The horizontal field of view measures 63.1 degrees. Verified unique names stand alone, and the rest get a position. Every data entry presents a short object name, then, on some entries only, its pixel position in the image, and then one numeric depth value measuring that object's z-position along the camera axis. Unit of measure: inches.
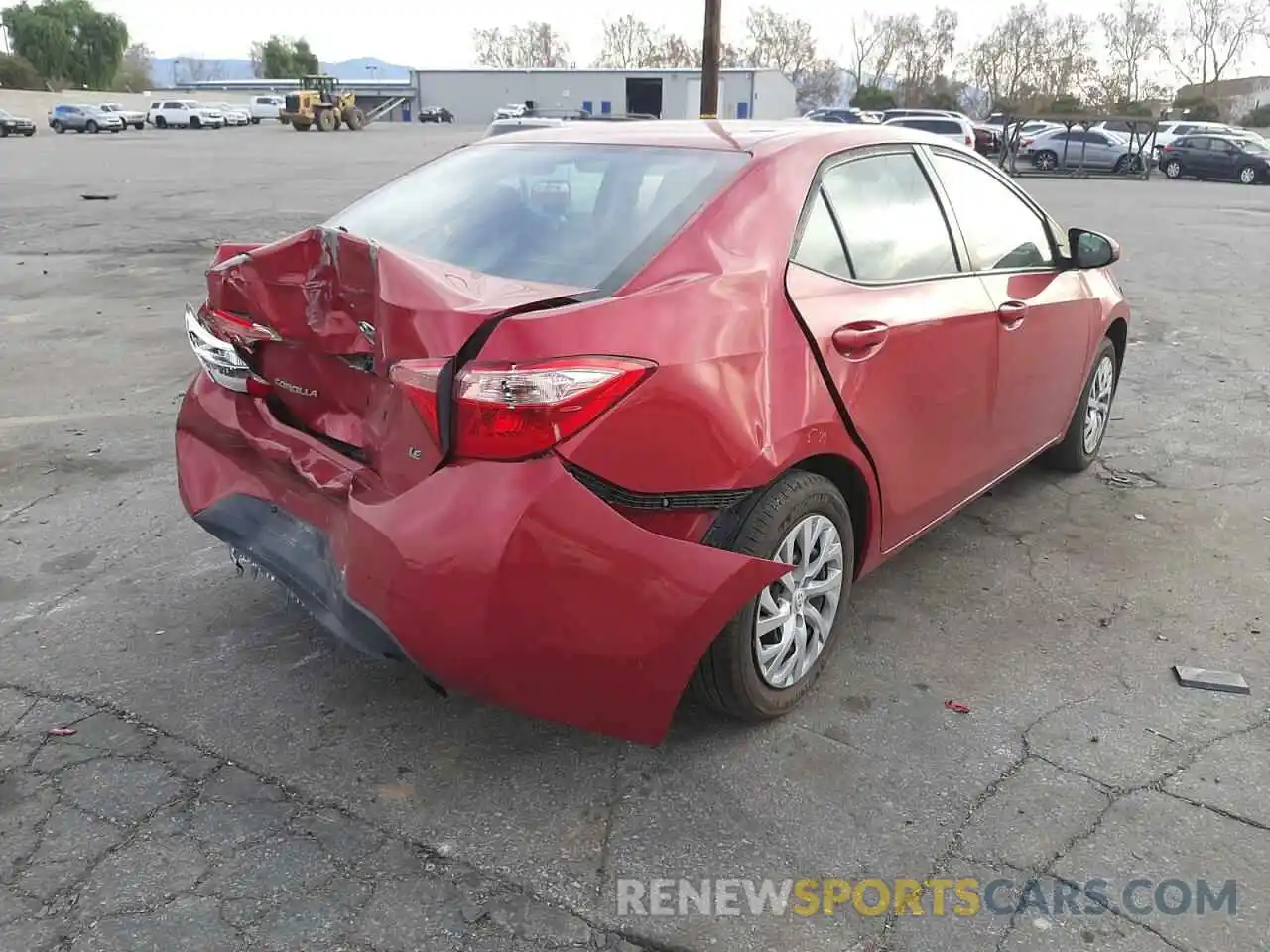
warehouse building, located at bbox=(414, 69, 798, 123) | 2869.1
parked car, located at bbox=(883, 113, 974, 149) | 1157.1
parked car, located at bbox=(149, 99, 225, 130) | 2468.0
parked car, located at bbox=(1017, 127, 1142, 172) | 1291.8
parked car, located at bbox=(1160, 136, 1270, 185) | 1216.2
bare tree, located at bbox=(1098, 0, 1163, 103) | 3848.4
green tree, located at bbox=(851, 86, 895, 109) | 3200.8
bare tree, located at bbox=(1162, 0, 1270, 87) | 3676.2
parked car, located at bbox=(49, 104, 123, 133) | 2052.2
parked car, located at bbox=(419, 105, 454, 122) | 3159.0
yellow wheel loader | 2231.8
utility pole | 689.0
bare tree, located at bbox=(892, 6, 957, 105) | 4350.4
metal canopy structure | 1231.5
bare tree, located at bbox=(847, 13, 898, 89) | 4498.8
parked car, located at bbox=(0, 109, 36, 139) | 1851.6
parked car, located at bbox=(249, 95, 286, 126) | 2886.3
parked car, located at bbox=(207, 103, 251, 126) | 2621.1
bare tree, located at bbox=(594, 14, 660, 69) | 5157.5
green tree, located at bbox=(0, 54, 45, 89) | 3321.9
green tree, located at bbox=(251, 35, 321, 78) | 4864.7
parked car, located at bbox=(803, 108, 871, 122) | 1533.5
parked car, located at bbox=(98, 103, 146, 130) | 2185.0
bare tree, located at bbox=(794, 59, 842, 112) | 4717.0
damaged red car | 92.9
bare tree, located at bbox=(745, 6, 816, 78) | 4817.9
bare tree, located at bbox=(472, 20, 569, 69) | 5541.3
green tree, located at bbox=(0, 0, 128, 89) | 3595.0
